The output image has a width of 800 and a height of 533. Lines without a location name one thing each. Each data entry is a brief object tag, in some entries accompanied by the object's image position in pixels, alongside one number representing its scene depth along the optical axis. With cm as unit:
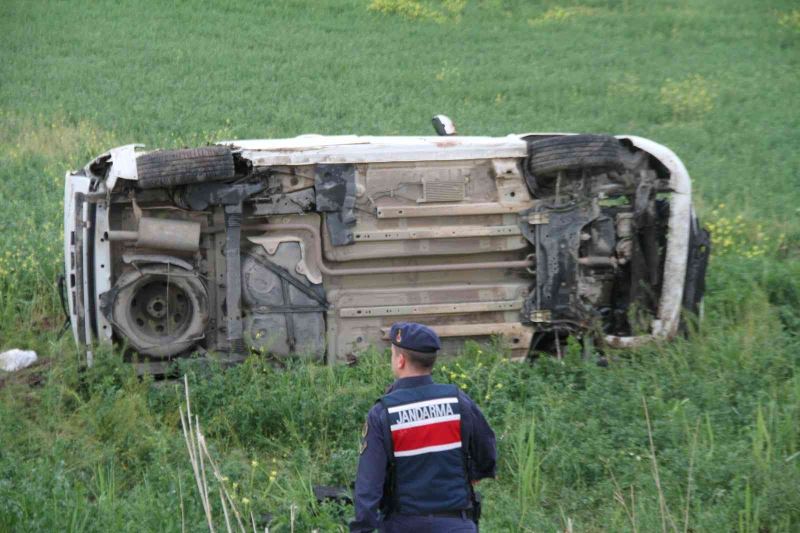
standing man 891
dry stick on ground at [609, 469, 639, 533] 1120
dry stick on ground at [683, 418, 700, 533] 1219
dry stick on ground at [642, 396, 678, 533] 947
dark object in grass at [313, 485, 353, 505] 1274
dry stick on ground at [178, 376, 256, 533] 821
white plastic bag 1792
